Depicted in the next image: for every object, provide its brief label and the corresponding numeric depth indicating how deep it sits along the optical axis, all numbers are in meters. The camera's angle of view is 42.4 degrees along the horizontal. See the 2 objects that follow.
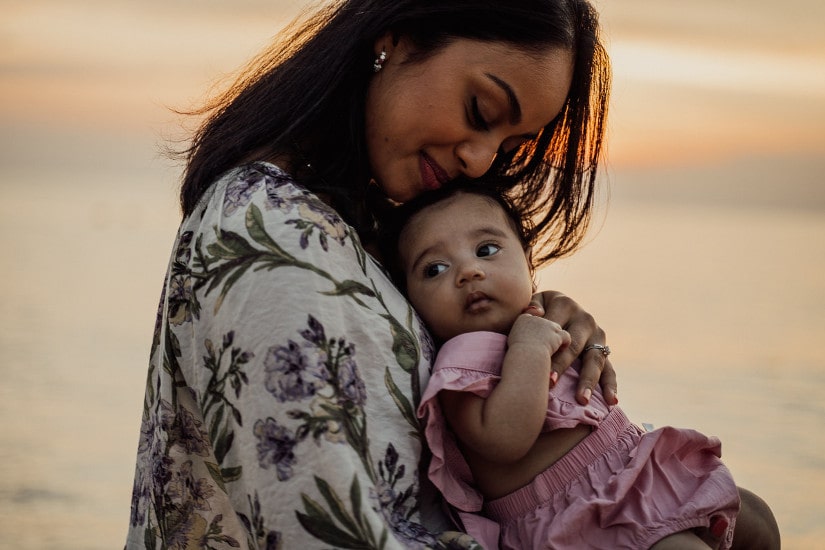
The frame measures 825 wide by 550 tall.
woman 1.35
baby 1.57
